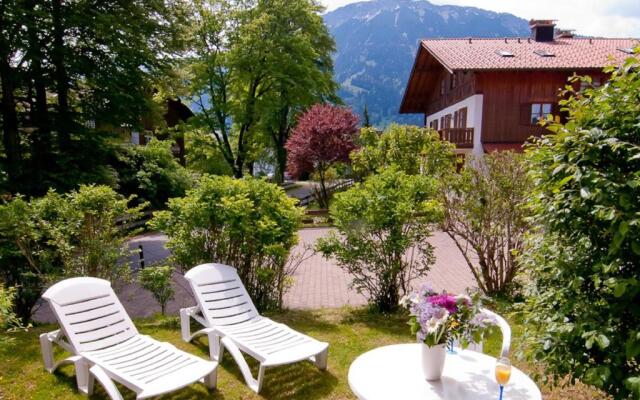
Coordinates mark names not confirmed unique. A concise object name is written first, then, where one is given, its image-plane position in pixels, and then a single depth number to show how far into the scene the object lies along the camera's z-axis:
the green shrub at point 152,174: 17.08
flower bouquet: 2.92
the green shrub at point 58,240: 5.87
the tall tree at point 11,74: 10.82
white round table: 2.99
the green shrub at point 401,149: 15.39
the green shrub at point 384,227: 5.97
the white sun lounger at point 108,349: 3.73
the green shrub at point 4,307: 3.40
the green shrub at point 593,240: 2.35
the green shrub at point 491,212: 6.52
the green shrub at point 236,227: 5.89
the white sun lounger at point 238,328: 4.26
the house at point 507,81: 22.12
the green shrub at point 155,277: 5.91
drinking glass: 2.70
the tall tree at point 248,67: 23.28
